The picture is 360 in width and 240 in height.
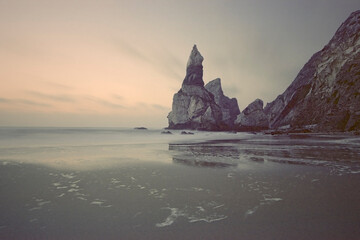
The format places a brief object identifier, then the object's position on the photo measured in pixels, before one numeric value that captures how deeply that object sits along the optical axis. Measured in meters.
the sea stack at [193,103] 131.50
